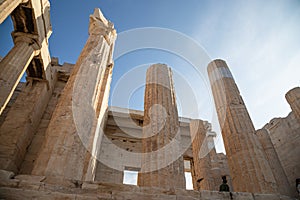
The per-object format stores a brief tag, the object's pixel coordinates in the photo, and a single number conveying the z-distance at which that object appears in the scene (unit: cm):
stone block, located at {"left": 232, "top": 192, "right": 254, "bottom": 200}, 488
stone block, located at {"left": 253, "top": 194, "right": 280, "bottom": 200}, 508
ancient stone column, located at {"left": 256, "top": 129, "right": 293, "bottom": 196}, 1016
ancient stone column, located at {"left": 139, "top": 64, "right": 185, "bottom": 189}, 646
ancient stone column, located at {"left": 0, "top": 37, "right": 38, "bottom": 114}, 667
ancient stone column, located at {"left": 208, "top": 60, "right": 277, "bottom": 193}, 705
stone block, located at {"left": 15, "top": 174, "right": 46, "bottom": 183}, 415
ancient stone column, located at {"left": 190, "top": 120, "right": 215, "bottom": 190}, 1195
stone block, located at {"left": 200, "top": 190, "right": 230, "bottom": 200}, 476
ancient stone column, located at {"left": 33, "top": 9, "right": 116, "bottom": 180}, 475
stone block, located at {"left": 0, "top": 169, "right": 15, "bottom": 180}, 413
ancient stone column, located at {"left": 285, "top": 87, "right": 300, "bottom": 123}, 1047
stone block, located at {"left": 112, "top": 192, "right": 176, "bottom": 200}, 427
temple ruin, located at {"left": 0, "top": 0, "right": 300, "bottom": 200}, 459
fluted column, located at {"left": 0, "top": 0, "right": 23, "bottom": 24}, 556
